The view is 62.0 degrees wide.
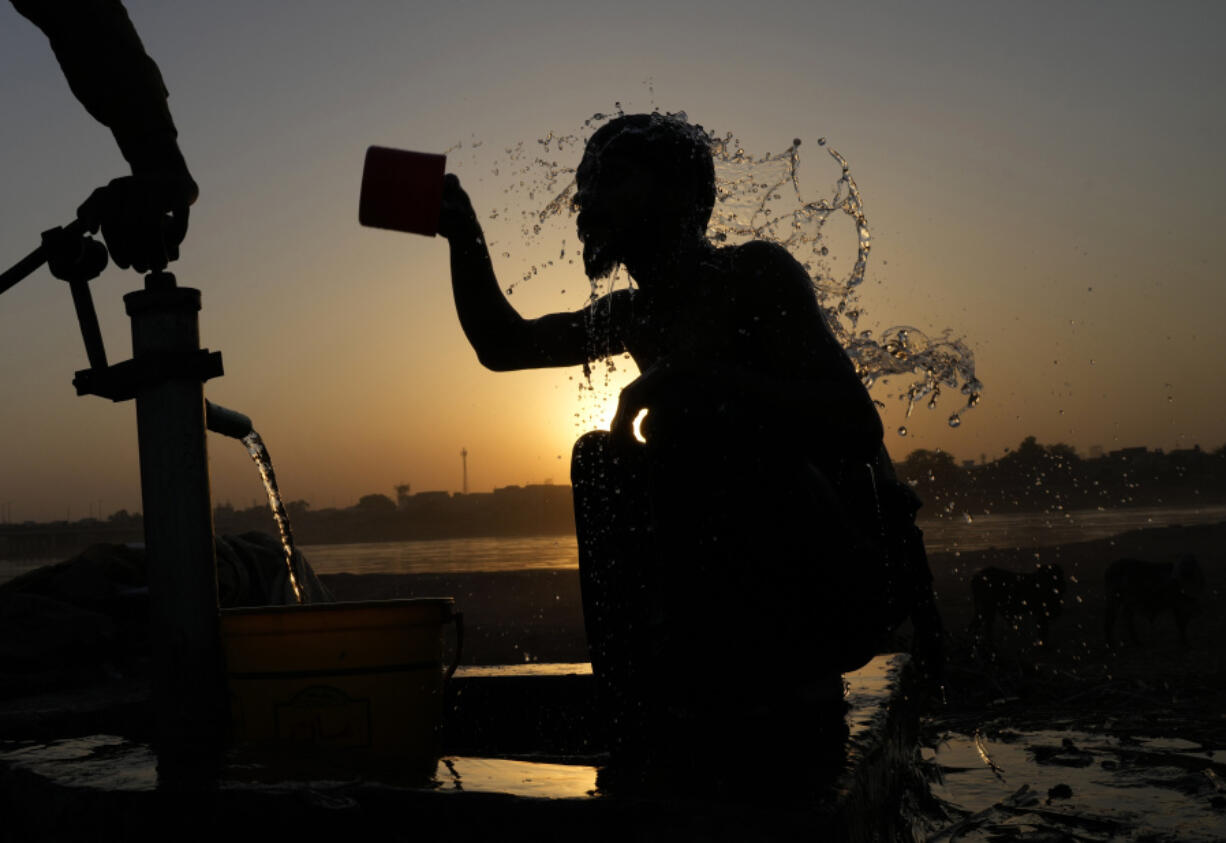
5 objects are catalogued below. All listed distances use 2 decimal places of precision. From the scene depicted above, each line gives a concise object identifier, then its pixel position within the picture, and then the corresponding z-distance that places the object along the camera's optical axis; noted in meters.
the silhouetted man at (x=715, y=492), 1.85
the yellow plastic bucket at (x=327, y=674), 2.14
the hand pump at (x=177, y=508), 2.18
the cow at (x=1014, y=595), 11.16
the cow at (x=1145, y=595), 10.70
